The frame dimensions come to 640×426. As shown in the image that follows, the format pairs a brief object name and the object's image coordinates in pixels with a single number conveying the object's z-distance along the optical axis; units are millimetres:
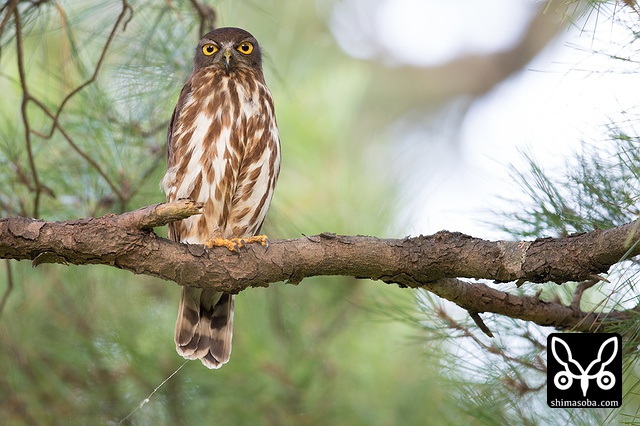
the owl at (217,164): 7121
